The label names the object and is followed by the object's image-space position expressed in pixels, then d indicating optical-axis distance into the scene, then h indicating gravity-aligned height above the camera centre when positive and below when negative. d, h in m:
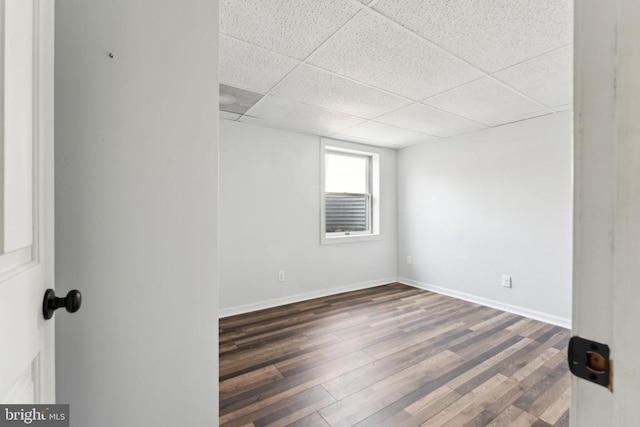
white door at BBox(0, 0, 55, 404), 0.46 +0.03
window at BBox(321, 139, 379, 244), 3.98 +0.27
